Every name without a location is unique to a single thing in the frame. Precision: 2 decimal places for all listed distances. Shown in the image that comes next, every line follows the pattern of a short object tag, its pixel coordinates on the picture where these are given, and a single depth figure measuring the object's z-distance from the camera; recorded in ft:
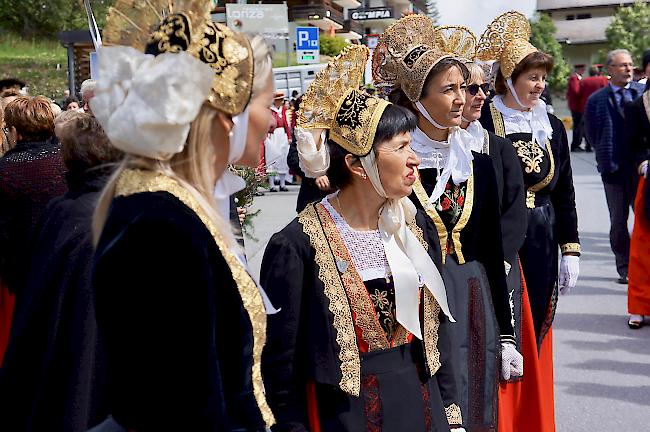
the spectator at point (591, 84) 65.85
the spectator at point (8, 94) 21.50
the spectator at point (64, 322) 10.07
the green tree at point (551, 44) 199.37
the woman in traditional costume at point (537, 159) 15.97
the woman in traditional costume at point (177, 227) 5.57
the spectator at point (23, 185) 14.88
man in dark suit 27.55
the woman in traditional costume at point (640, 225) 23.81
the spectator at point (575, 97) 72.84
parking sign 59.00
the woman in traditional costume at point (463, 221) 12.12
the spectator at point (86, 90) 14.35
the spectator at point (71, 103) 29.06
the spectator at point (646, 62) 23.59
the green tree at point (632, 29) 190.19
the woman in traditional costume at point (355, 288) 9.06
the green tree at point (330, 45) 137.69
